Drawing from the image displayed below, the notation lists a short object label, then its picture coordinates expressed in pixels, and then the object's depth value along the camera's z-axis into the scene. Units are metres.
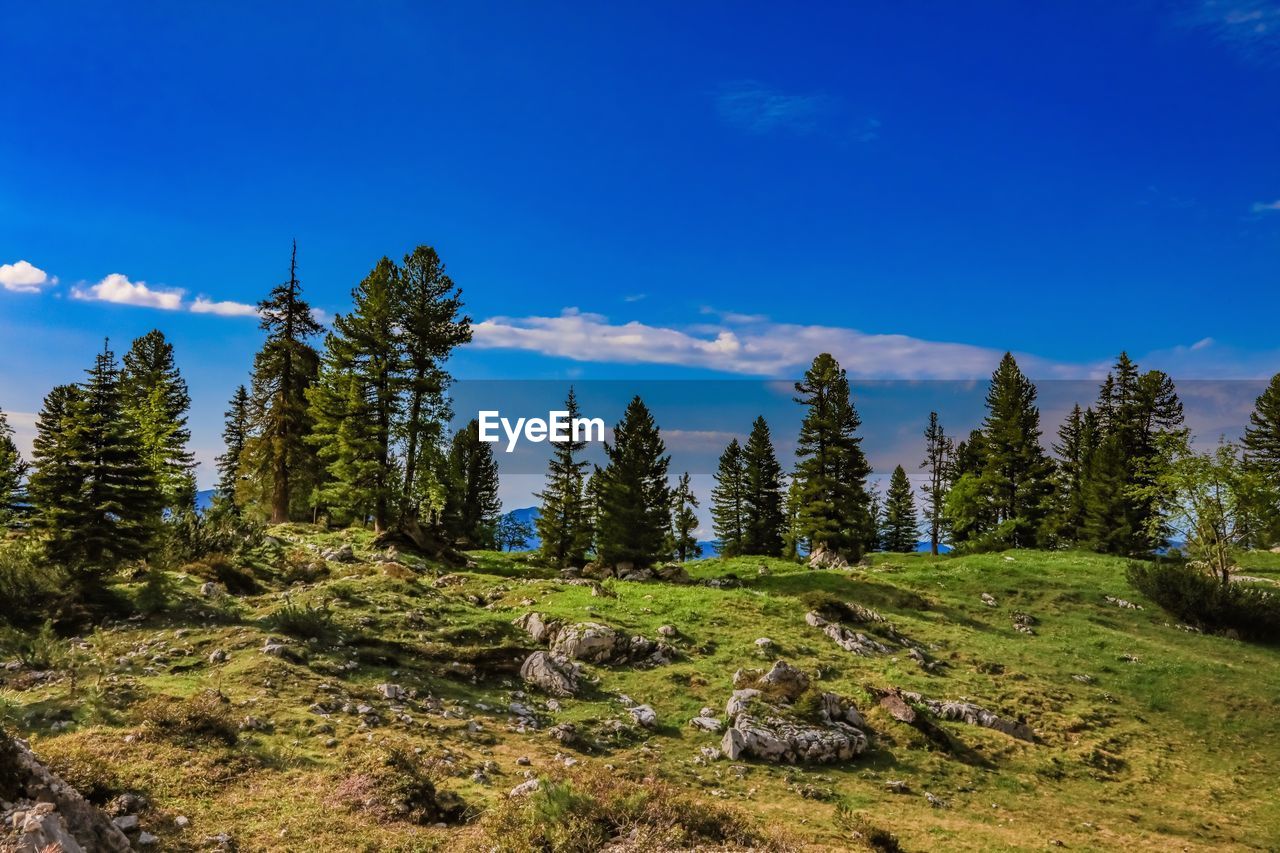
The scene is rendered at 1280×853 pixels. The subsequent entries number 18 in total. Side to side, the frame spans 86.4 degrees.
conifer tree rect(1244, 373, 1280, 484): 66.56
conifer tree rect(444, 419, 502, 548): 62.59
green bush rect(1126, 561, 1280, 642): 32.56
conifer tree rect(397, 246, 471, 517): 40.25
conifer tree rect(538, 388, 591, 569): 48.34
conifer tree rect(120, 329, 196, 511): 38.97
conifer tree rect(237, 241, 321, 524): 43.19
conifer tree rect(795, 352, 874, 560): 50.31
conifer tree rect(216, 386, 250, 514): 64.56
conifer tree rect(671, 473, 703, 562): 73.31
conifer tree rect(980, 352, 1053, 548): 59.19
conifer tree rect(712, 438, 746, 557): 69.56
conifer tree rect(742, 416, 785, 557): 68.19
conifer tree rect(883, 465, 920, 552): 87.75
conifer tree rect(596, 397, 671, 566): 42.28
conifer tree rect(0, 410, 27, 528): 35.28
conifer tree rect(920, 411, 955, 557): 69.19
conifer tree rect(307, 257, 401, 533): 37.91
